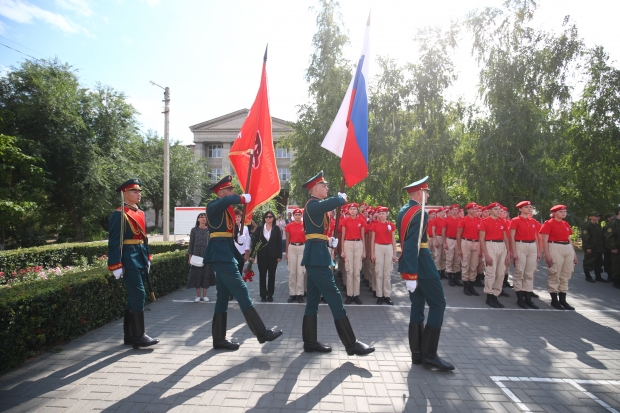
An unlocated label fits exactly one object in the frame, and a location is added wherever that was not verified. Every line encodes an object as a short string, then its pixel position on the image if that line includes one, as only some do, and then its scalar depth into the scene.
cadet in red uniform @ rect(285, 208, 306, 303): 8.35
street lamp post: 17.73
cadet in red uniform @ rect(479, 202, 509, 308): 8.01
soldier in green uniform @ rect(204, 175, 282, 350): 4.77
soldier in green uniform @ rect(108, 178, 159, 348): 5.01
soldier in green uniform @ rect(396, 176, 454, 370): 4.43
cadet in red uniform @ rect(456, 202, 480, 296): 9.29
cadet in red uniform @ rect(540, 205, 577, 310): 7.73
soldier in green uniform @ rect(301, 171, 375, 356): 4.69
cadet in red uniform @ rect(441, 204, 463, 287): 10.65
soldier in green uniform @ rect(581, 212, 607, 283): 11.37
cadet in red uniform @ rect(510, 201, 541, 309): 7.88
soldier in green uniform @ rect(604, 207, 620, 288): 10.56
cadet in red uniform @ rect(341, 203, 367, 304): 8.27
